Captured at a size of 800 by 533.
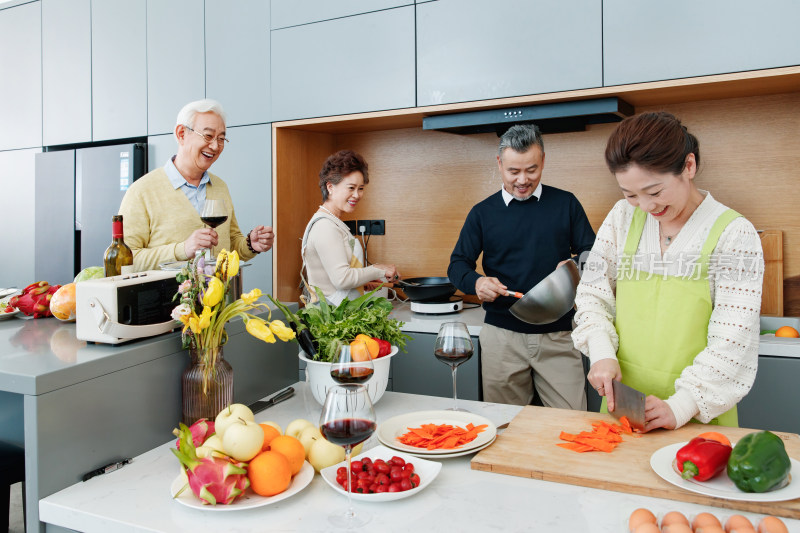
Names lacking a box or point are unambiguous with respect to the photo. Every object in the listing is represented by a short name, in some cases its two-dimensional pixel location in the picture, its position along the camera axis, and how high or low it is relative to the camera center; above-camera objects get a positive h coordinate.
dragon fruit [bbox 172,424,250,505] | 1.01 -0.35
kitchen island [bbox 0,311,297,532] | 1.09 -0.26
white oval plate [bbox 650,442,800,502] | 1.00 -0.37
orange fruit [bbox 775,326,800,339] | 2.33 -0.27
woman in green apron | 1.34 -0.07
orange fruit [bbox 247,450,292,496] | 1.04 -0.35
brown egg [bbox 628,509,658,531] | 0.92 -0.38
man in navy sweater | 2.32 -0.03
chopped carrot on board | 1.23 -0.36
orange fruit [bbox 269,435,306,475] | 1.09 -0.33
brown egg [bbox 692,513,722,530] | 0.89 -0.37
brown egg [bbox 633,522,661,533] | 0.89 -0.38
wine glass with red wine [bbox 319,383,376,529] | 0.96 -0.24
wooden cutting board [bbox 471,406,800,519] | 1.06 -0.37
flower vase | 1.35 -0.27
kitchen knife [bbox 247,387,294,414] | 1.52 -0.35
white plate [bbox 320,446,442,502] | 1.02 -0.37
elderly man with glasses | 2.15 +0.21
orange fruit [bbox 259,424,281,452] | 1.14 -0.32
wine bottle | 1.50 +0.00
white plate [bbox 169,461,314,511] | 1.01 -0.39
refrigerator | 3.51 +0.32
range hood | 2.54 +0.59
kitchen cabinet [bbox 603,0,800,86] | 2.21 +0.80
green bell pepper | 1.01 -0.33
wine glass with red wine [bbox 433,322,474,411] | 1.44 -0.20
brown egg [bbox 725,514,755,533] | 0.87 -0.37
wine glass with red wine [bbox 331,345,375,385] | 1.21 -0.21
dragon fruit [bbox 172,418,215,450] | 1.13 -0.31
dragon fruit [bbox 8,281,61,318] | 1.64 -0.11
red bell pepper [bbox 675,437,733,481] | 1.05 -0.33
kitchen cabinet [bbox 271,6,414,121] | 2.89 +0.91
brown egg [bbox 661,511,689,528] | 0.90 -0.37
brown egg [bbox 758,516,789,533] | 0.88 -0.37
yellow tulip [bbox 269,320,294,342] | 1.30 -0.15
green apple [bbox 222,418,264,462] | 1.04 -0.30
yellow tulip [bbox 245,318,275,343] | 1.29 -0.15
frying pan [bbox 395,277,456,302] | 2.84 -0.14
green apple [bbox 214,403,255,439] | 1.12 -0.28
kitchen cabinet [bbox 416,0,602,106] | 2.51 +0.87
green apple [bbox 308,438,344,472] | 1.14 -0.35
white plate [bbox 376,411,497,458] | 1.22 -0.35
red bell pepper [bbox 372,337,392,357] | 1.50 -0.21
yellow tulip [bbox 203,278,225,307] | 1.29 -0.07
